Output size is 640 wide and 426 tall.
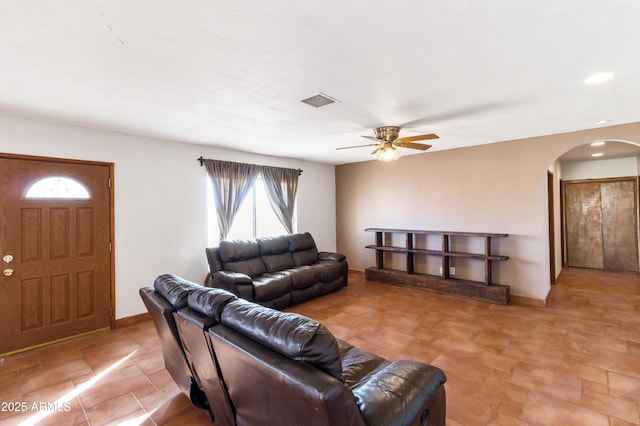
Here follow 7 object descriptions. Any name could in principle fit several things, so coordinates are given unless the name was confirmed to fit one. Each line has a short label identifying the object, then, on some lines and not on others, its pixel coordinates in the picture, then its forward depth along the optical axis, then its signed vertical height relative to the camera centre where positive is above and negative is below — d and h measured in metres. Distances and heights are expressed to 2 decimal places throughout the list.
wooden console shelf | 4.48 -1.03
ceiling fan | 3.55 +0.89
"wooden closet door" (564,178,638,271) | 6.11 -0.25
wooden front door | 3.04 -0.33
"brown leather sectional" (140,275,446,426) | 1.09 -0.68
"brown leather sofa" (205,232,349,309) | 3.92 -0.80
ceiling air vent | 2.59 +1.06
